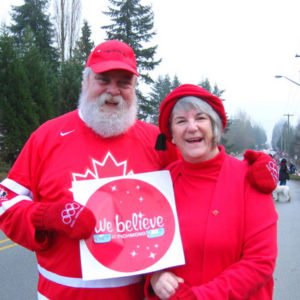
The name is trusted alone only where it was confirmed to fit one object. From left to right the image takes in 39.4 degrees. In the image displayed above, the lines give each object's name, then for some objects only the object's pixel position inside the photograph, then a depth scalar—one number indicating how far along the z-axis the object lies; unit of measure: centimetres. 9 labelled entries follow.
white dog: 1522
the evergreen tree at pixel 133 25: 3178
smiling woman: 192
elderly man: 222
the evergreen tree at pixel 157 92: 3303
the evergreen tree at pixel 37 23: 3316
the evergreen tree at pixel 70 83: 2453
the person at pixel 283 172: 2019
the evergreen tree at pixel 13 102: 2044
